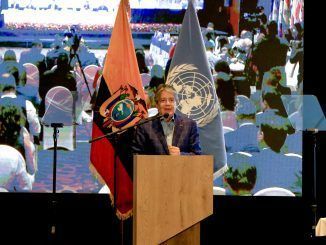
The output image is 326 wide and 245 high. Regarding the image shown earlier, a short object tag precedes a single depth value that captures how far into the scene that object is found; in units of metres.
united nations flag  9.65
